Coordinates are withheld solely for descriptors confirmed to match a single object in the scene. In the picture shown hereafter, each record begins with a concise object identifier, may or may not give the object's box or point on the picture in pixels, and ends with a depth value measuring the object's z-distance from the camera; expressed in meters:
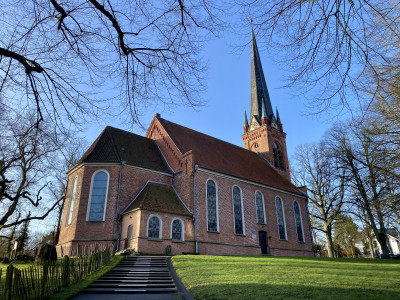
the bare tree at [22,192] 18.83
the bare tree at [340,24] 3.98
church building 18.73
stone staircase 8.43
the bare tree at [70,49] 4.83
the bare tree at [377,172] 12.25
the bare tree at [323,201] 28.52
